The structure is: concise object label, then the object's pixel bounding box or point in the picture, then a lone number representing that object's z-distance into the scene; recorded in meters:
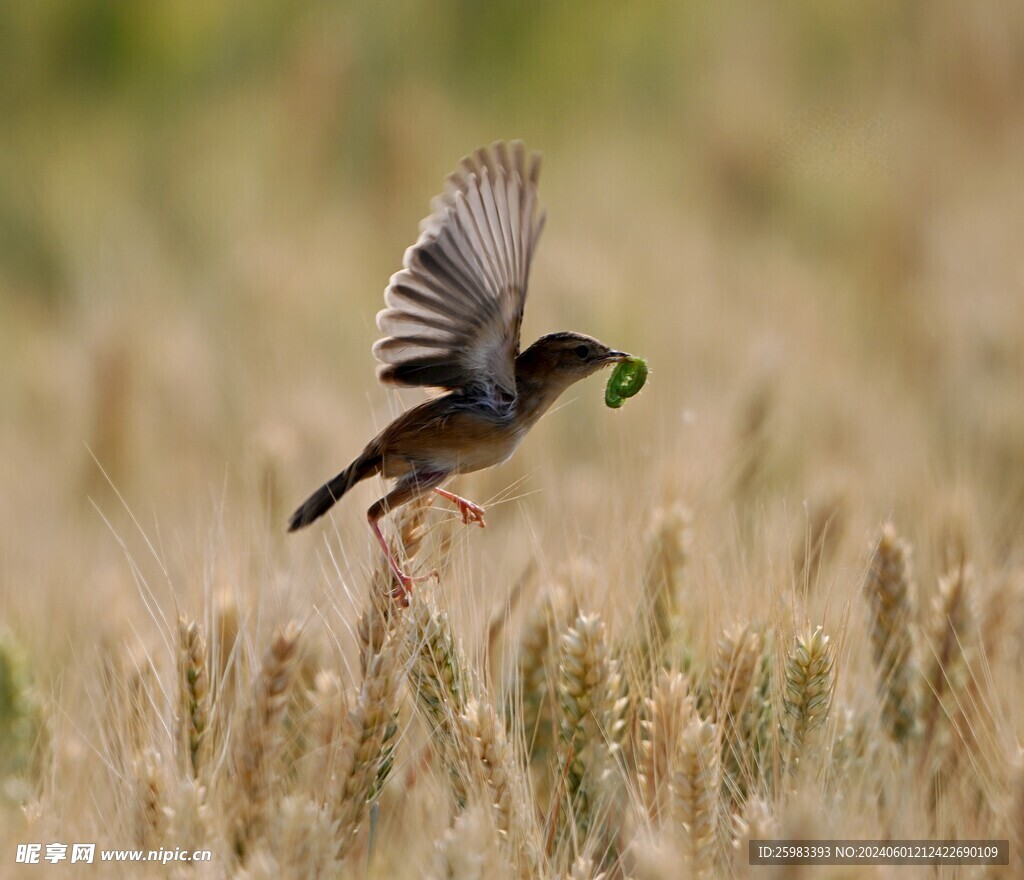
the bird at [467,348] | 5.30
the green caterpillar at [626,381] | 5.96
